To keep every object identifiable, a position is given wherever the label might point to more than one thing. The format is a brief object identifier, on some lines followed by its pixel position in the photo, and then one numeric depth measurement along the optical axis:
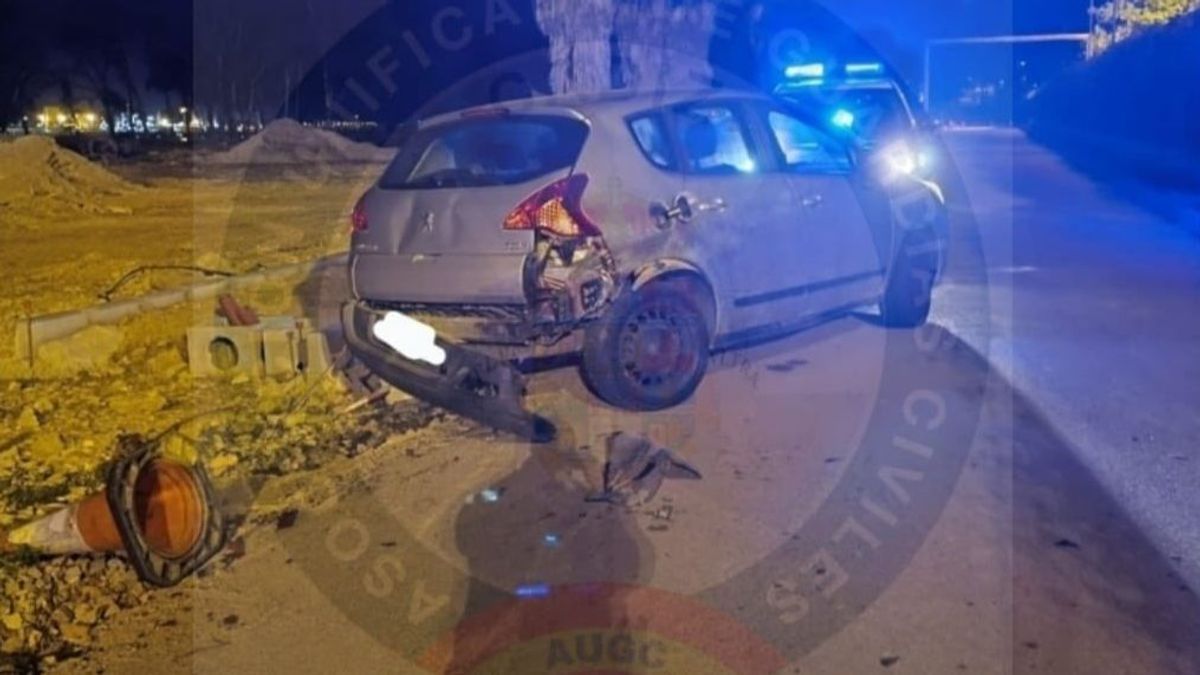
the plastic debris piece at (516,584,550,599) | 4.59
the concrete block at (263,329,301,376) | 7.69
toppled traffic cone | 4.56
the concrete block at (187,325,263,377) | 7.75
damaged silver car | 6.33
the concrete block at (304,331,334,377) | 7.74
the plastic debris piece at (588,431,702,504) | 5.69
